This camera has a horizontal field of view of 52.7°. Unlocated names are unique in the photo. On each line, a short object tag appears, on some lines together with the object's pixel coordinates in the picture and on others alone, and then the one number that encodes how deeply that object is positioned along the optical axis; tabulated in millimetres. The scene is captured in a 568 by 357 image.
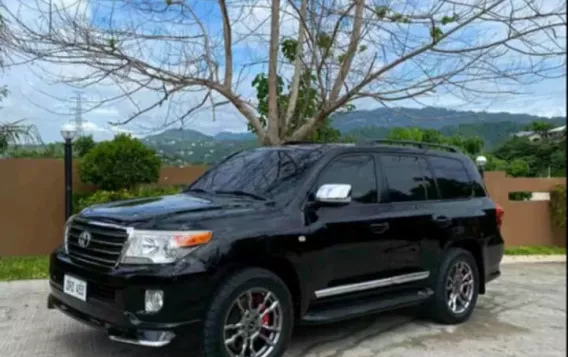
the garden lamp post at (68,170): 9086
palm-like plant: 9938
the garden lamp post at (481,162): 12367
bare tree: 8234
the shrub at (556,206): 12555
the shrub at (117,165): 9852
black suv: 3898
